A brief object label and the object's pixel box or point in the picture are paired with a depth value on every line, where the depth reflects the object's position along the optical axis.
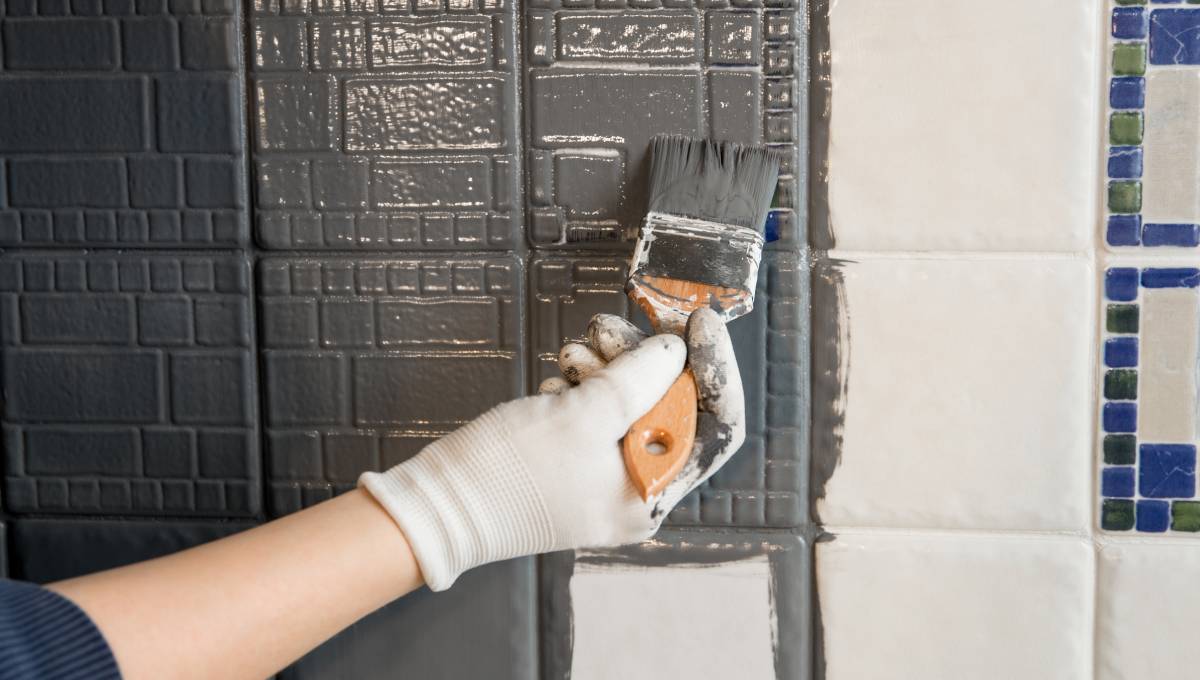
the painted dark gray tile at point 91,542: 0.88
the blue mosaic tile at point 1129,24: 0.80
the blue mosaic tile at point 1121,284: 0.81
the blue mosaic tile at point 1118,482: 0.82
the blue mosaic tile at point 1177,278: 0.80
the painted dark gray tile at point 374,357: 0.85
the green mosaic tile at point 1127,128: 0.80
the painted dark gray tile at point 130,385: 0.87
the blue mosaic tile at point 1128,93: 0.80
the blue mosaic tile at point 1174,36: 0.79
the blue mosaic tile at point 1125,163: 0.80
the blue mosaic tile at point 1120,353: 0.82
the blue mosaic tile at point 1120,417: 0.82
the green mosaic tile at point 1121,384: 0.82
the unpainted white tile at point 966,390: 0.82
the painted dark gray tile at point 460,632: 0.86
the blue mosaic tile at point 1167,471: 0.82
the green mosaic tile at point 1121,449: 0.82
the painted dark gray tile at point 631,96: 0.81
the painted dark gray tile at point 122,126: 0.85
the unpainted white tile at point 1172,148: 0.79
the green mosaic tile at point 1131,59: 0.80
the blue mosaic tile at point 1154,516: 0.82
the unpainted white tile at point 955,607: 0.83
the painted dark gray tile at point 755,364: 0.83
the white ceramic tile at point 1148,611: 0.82
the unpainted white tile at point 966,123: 0.80
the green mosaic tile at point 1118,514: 0.83
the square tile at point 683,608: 0.85
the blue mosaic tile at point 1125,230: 0.81
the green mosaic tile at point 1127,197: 0.81
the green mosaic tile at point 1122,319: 0.81
